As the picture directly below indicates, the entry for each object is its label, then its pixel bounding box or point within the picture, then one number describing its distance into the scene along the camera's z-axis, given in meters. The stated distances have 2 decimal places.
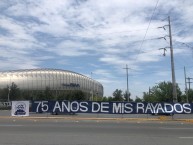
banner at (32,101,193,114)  34.28
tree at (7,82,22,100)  129.70
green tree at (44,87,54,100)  123.78
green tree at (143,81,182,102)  111.18
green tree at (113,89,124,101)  136.18
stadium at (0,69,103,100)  174.00
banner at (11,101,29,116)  34.19
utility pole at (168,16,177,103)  43.94
